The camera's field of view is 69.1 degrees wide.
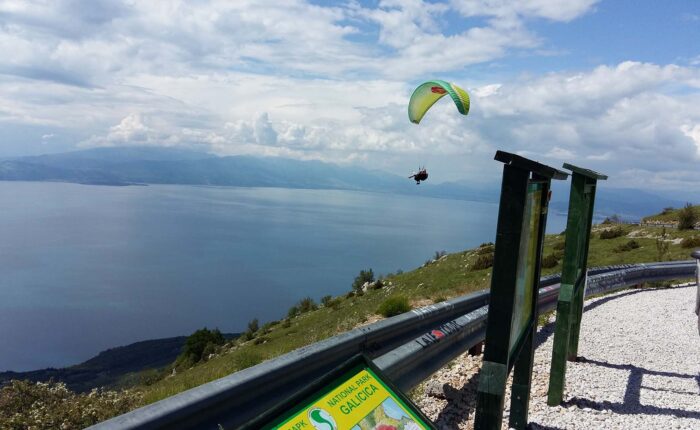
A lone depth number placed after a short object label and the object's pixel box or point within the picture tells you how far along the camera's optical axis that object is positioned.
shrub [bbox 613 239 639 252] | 23.83
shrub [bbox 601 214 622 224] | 44.86
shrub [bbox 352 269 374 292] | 34.99
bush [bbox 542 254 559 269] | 20.50
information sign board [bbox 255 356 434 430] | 2.00
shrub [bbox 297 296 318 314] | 30.72
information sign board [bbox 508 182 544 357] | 3.37
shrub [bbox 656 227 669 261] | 18.99
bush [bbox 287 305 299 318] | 30.95
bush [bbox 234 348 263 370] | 9.51
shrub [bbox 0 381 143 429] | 6.16
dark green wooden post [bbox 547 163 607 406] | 5.47
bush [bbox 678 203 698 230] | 27.09
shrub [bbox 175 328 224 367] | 25.13
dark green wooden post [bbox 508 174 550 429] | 4.38
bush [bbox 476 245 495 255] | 28.20
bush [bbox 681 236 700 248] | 21.42
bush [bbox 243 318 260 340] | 26.48
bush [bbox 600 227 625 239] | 29.05
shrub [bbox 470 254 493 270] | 23.73
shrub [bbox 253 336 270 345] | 20.94
